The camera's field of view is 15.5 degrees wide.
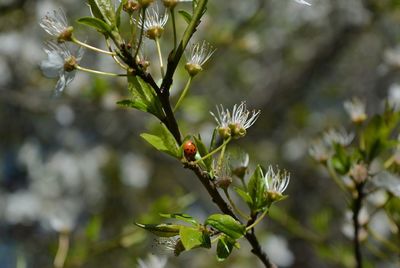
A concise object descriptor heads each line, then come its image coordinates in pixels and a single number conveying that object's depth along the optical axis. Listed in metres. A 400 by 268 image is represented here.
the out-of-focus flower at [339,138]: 0.63
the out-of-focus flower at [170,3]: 0.52
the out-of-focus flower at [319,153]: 0.64
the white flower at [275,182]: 0.53
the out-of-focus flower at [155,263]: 0.59
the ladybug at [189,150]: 0.52
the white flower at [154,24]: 0.54
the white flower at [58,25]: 0.53
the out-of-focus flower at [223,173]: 0.53
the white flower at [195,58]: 0.54
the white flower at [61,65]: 0.54
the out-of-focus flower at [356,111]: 0.65
